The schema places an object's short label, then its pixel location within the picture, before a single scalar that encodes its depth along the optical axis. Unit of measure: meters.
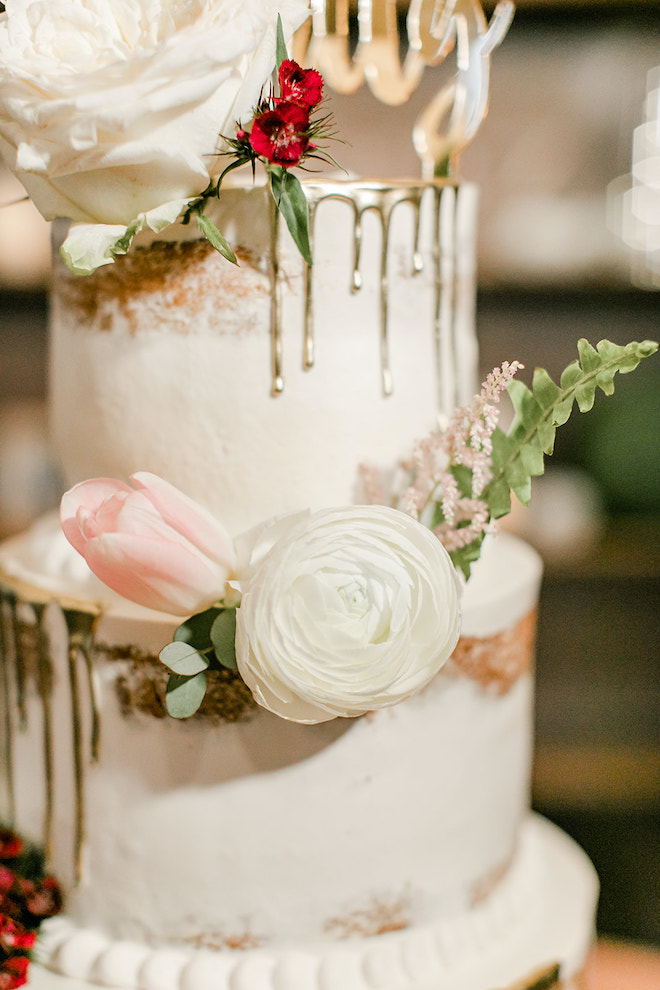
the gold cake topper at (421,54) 0.74
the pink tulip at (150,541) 0.58
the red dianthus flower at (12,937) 0.72
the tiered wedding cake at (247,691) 0.68
